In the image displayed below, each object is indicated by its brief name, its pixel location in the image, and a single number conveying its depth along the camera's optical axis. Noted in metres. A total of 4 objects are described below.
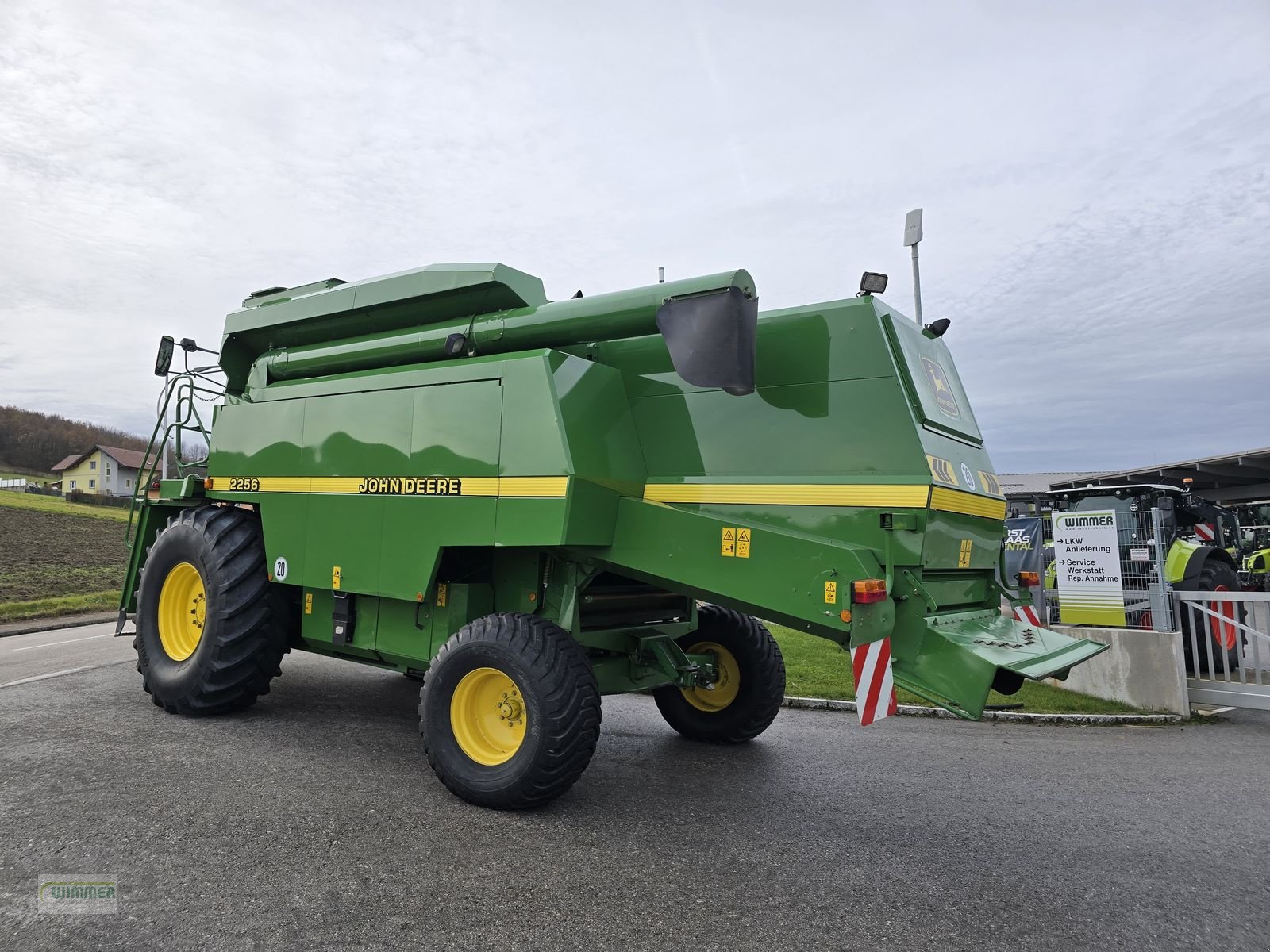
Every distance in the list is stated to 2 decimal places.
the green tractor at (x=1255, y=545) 15.12
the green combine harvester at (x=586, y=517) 4.35
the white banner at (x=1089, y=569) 8.45
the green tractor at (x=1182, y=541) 8.88
